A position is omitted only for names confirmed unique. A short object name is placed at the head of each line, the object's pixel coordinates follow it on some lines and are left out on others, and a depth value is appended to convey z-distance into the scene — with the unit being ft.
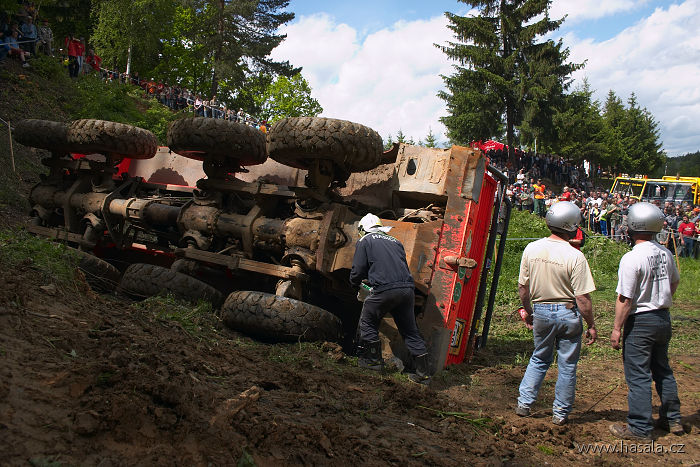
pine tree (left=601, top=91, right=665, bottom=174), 162.50
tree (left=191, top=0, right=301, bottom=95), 119.65
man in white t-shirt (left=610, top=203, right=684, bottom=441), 13.21
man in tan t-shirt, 13.75
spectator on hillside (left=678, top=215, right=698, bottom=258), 52.80
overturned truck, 17.70
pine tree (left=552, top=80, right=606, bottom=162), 106.83
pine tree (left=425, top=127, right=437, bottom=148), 121.08
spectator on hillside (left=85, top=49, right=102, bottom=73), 74.06
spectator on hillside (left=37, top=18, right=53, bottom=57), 58.49
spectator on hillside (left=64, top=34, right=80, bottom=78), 62.64
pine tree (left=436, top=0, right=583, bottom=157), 102.94
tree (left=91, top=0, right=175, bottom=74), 88.07
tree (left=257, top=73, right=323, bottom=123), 127.24
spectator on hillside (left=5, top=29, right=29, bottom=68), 51.11
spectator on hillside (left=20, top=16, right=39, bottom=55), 54.49
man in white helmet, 16.07
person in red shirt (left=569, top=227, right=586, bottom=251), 20.19
